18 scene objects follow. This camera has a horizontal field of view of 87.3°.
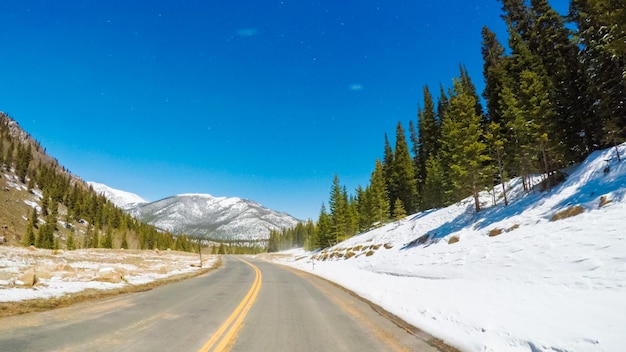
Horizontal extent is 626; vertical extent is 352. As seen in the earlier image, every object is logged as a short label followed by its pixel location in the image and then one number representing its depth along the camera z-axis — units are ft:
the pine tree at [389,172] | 215.92
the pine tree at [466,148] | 102.27
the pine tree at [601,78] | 76.74
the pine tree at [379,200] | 195.11
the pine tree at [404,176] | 198.59
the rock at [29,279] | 36.91
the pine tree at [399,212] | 166.07
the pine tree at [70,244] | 279.45
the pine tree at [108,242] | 303.27
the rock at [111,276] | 47.96
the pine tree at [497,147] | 101.86
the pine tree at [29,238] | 268.99
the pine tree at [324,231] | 247.29
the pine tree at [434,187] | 153.79
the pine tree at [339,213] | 232.73
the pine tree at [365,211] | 214.28
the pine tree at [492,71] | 138.51
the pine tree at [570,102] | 89.81
